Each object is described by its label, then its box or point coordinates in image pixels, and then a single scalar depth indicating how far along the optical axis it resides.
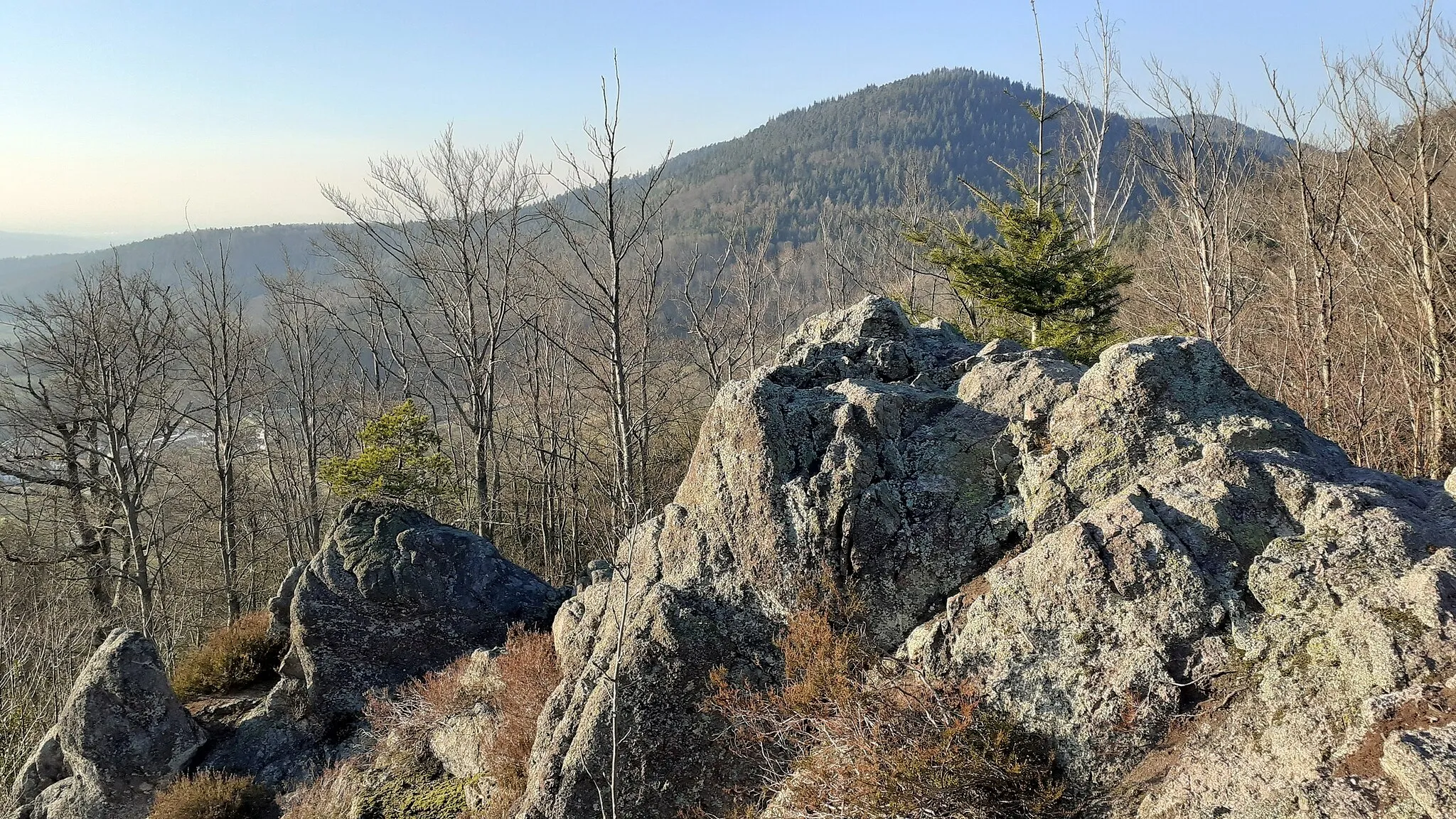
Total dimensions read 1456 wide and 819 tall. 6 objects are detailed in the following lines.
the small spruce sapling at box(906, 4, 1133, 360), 12.70
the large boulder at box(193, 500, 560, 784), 10.55
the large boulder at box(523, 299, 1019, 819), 5.82
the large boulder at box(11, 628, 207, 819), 9.86
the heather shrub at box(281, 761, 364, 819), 8.25
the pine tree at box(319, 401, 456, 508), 15.73
